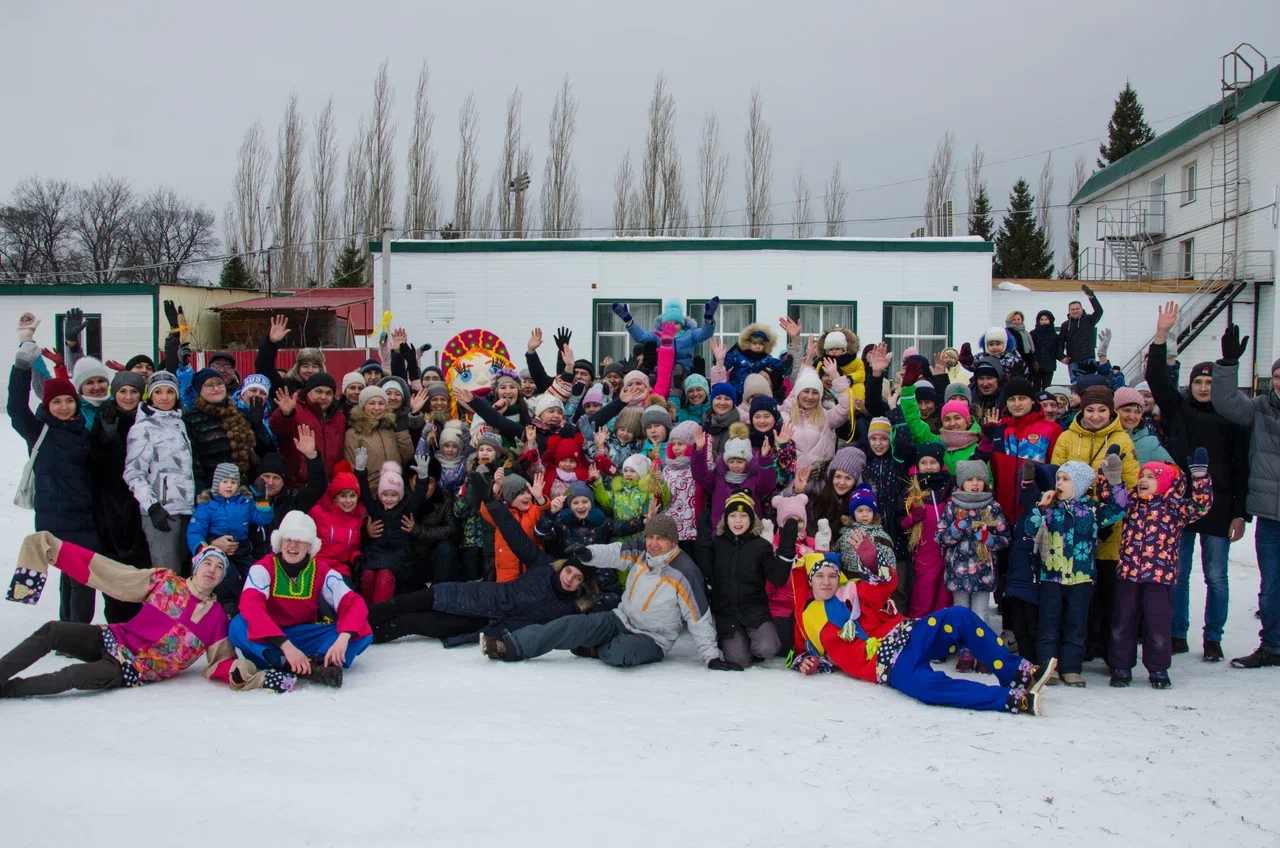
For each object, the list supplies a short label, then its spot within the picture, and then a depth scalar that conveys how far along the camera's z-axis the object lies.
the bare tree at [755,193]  33.62
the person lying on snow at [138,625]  5.09
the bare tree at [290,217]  37.22
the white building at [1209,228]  20.27
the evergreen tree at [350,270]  35.84
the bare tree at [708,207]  33.91
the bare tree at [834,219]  35.91
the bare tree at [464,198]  35.50
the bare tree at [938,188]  38.13
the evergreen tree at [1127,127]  37.28
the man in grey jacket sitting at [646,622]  5.94
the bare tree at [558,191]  34.31
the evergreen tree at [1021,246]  36.78
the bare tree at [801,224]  35.53
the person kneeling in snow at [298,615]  5.36
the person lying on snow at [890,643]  5.16
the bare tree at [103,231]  42.94
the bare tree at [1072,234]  30.20
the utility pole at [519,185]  24.33
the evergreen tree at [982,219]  38.59
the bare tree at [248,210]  38.50
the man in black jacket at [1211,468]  6.26
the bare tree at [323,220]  37.00
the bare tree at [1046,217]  41.59
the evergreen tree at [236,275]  37.03
